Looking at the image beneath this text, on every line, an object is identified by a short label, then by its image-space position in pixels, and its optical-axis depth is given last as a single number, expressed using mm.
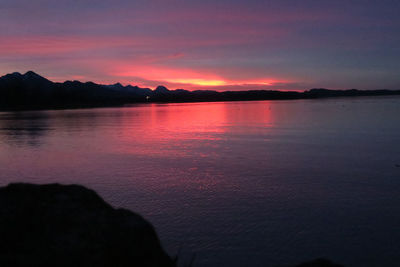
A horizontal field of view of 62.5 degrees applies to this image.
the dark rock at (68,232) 3543
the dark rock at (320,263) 3994
